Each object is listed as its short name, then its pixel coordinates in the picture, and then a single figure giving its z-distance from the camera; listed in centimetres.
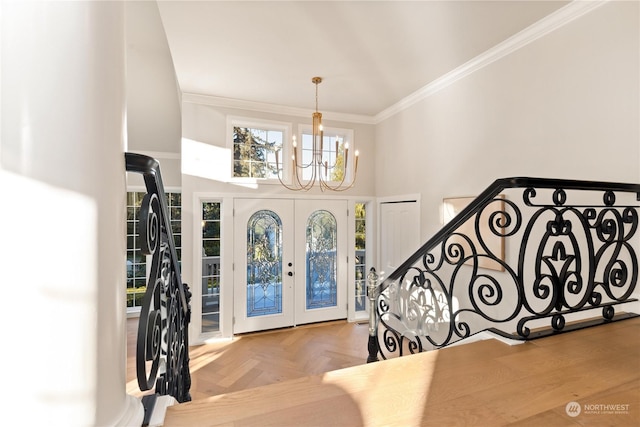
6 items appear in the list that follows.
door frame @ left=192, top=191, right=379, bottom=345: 392
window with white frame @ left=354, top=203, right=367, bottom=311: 489
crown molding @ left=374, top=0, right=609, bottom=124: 221
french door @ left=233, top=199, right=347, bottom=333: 421
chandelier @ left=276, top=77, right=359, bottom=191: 441
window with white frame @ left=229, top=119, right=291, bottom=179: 426
